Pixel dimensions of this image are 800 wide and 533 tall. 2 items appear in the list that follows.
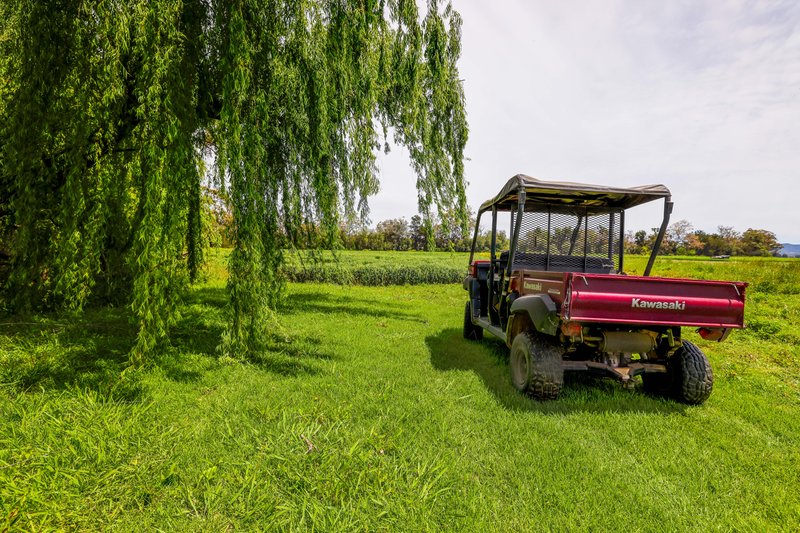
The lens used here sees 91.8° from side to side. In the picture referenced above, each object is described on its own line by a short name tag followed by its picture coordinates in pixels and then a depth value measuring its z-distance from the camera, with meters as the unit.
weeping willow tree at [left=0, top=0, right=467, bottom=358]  3.86
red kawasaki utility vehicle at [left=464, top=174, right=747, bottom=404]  3.62
